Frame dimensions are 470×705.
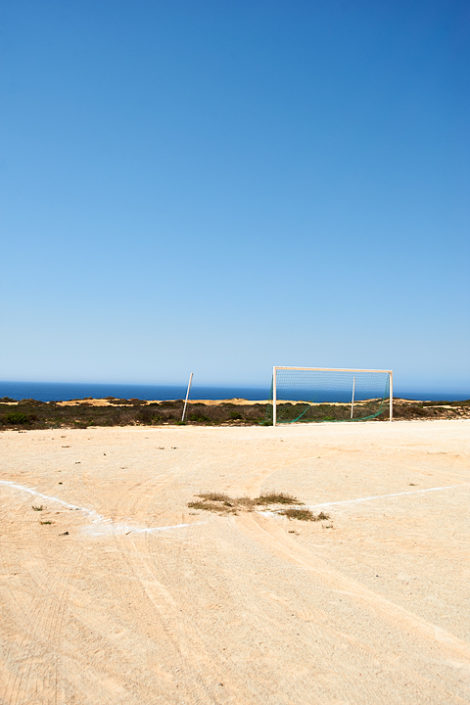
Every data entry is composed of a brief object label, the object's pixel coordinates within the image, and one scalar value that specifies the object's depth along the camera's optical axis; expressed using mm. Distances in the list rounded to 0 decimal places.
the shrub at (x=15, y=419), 22031
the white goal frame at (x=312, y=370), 24348
